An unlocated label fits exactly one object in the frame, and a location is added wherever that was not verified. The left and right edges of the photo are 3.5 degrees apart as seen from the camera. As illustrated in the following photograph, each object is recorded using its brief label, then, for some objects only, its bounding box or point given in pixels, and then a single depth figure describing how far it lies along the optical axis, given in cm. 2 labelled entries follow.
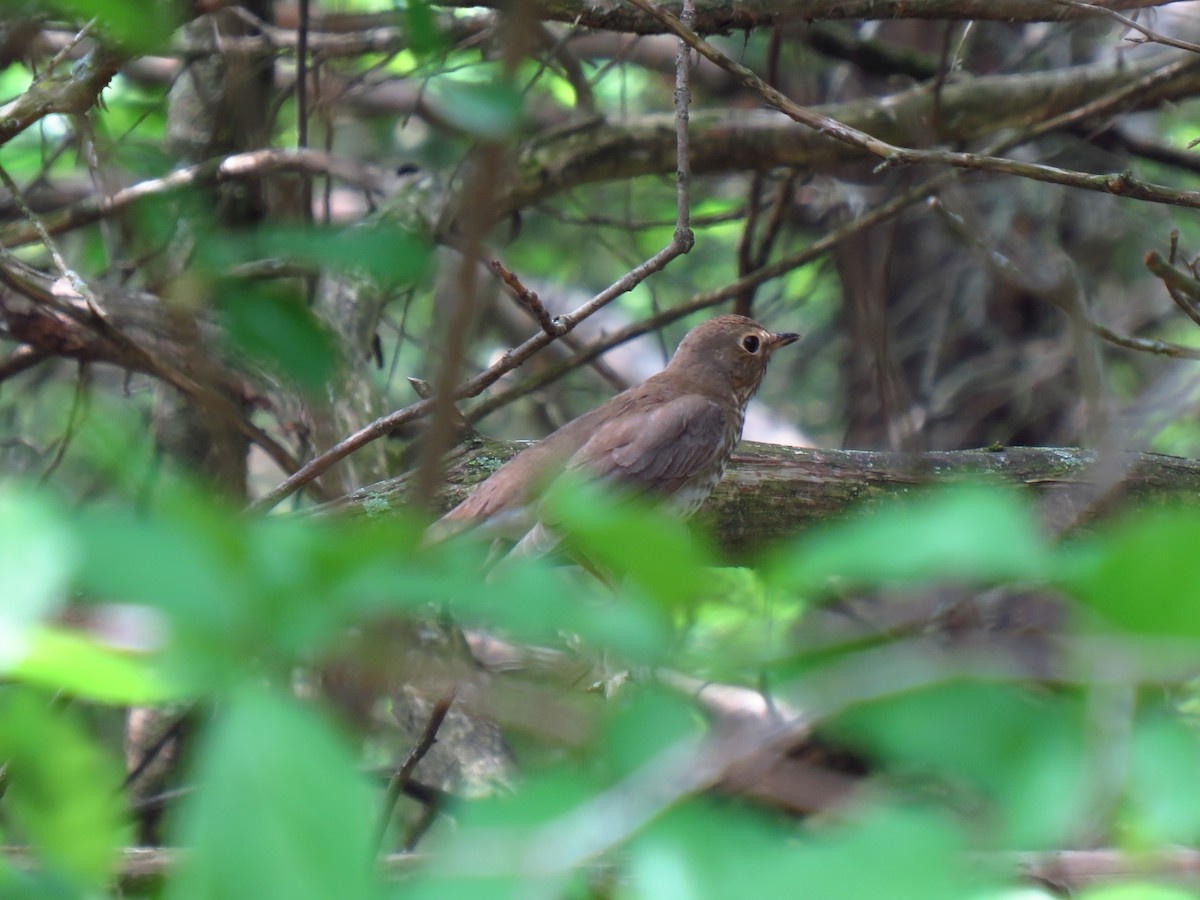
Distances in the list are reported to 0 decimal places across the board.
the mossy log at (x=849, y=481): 667
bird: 666
